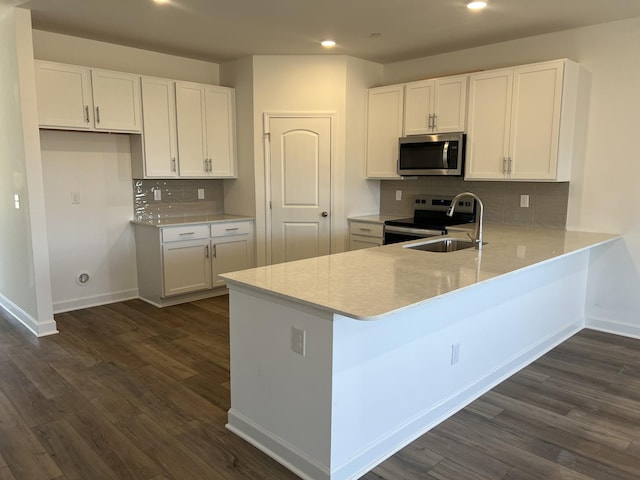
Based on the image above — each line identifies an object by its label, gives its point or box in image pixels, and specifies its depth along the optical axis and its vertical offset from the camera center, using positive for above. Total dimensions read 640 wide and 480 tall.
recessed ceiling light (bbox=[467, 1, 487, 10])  3.34 +1.26
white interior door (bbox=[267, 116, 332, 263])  5.00 -0.09
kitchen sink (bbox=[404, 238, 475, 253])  3.44 -0.49
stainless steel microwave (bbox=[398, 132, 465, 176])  4.37 +0.23
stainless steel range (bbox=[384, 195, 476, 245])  4.38 -0.42
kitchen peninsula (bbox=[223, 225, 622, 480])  1.99 -0.83
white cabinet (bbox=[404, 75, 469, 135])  4.35 +0.71
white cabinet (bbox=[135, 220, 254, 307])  4.61 -0.82
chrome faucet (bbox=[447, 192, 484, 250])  3.16 -0.40
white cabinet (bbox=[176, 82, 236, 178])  4.86 +0.51
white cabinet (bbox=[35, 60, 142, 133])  3.94 +0.70
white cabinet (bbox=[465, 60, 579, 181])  3.78 +0.48
